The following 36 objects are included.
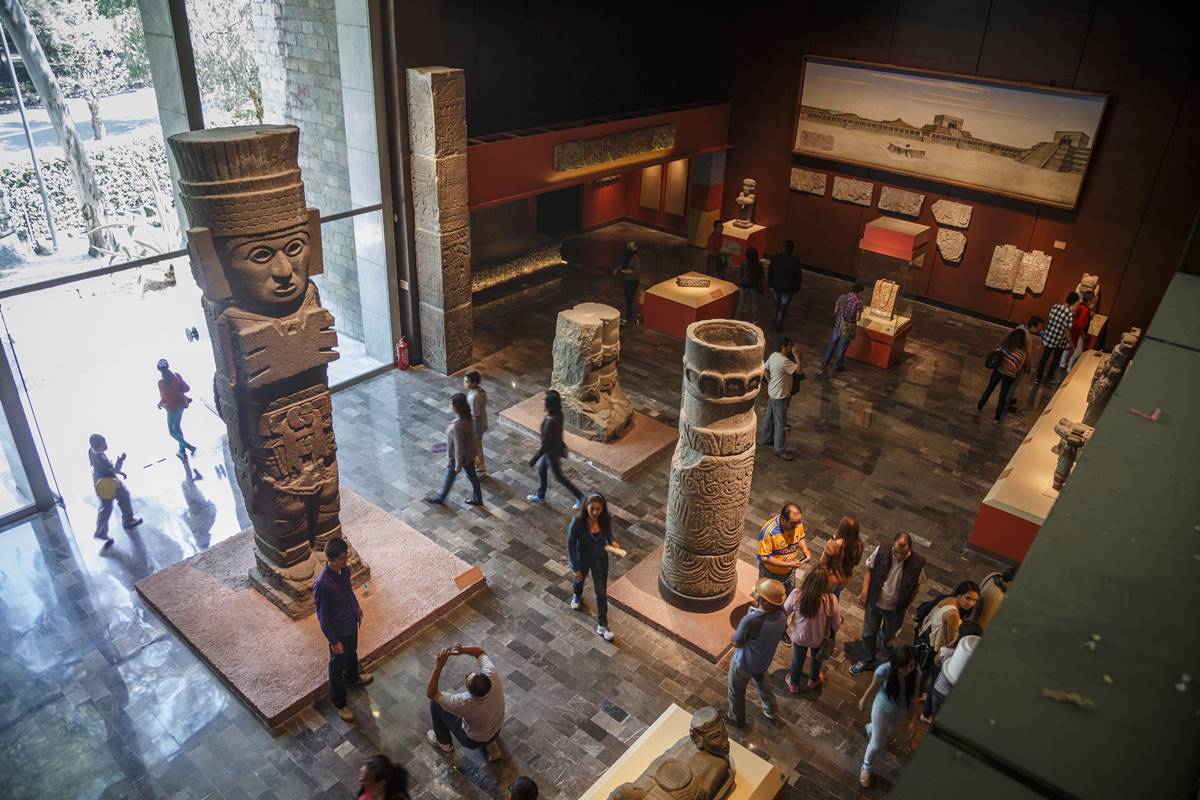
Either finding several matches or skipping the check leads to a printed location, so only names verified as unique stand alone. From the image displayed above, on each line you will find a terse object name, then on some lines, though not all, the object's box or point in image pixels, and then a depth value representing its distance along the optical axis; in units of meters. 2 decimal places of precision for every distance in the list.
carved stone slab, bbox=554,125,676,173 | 12.77
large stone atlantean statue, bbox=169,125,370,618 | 5.75
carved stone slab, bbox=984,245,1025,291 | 13.48
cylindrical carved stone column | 6.46
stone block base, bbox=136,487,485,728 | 6.54
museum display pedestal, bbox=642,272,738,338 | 12.71
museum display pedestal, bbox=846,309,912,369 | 12.05
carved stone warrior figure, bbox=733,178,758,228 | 15.38
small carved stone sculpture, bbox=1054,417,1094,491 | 7.85
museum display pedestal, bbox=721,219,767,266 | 15.34
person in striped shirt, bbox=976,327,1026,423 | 10.34
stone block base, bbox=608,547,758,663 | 7.10
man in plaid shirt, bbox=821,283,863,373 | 11.51
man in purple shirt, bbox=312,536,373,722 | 5.87
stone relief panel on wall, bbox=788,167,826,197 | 15.39
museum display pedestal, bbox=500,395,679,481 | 9.57
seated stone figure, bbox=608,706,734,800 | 4.81
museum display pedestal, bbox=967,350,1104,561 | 8.09
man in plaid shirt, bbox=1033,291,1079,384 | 11.35
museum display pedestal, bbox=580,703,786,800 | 5.45
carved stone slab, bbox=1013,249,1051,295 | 13.23
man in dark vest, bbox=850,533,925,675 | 6.54
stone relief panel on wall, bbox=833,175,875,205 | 14.82
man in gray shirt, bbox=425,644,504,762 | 5.52
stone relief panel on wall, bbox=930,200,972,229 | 13.79
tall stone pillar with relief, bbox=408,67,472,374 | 10.13
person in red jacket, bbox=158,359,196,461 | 8.81
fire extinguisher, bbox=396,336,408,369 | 11.52
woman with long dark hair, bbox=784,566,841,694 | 6.12
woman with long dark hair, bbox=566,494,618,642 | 6.66
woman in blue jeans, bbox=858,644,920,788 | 5.43
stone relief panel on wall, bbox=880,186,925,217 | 14.29
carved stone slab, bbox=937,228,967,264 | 13.97
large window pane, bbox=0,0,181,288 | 7.59
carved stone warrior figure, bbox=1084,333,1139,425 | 8.85
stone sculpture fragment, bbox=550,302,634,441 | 9.91
